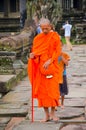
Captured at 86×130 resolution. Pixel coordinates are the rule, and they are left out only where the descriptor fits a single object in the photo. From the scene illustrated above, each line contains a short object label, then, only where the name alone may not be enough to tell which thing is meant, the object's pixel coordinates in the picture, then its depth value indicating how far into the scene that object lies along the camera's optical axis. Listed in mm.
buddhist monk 7885
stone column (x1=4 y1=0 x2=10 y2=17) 39457
